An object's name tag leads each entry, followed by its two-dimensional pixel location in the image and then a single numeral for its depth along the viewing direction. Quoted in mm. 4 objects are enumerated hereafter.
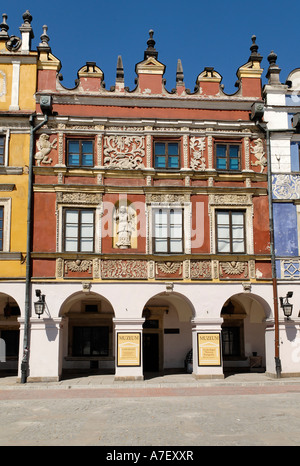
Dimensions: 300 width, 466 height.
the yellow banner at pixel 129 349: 18625
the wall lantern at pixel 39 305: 18375
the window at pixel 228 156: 20781
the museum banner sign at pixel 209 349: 19000
